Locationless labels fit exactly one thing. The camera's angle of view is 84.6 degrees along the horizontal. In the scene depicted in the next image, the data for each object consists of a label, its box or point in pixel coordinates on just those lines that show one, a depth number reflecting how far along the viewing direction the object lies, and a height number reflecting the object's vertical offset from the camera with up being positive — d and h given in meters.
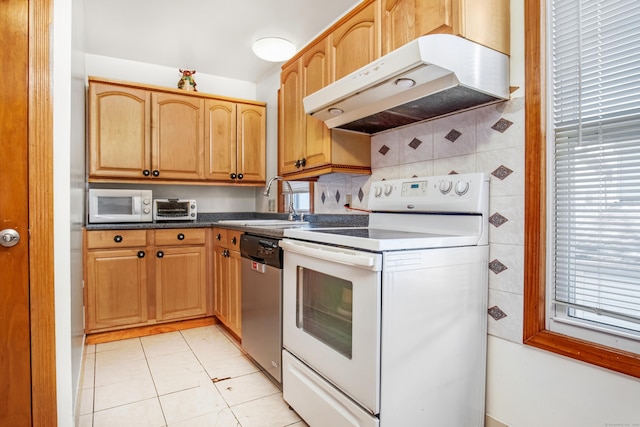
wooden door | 1.29 +0.04
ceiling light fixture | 2.77 +1.29
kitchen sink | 2.79 -0.12
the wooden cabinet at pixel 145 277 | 2.80 -0.58
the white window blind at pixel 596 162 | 1.23 +0.18
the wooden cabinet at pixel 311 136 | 2.18 +0.48
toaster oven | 3.28 -0.02
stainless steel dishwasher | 1.96 -0.56
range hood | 1.35 +0.54
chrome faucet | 3.13 -0.01
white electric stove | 1.27 -0.44
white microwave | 2.95 +0.02
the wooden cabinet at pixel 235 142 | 3.49 +0.68
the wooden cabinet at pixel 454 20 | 1.39 +0.79
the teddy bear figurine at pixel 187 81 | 3.45 +1.25
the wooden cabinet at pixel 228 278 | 2.66 -0.57
